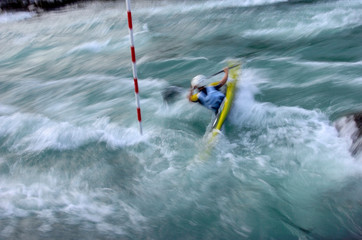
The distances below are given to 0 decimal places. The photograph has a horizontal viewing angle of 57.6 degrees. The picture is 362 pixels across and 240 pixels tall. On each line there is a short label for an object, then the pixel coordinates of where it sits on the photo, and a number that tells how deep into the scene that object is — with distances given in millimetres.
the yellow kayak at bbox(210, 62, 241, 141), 4617
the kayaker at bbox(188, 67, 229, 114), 4918
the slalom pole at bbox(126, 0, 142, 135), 3867
